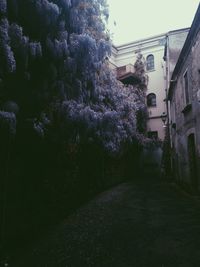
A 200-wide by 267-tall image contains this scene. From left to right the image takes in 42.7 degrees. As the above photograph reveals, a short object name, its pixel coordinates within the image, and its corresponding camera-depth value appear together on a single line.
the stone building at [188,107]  8.68
